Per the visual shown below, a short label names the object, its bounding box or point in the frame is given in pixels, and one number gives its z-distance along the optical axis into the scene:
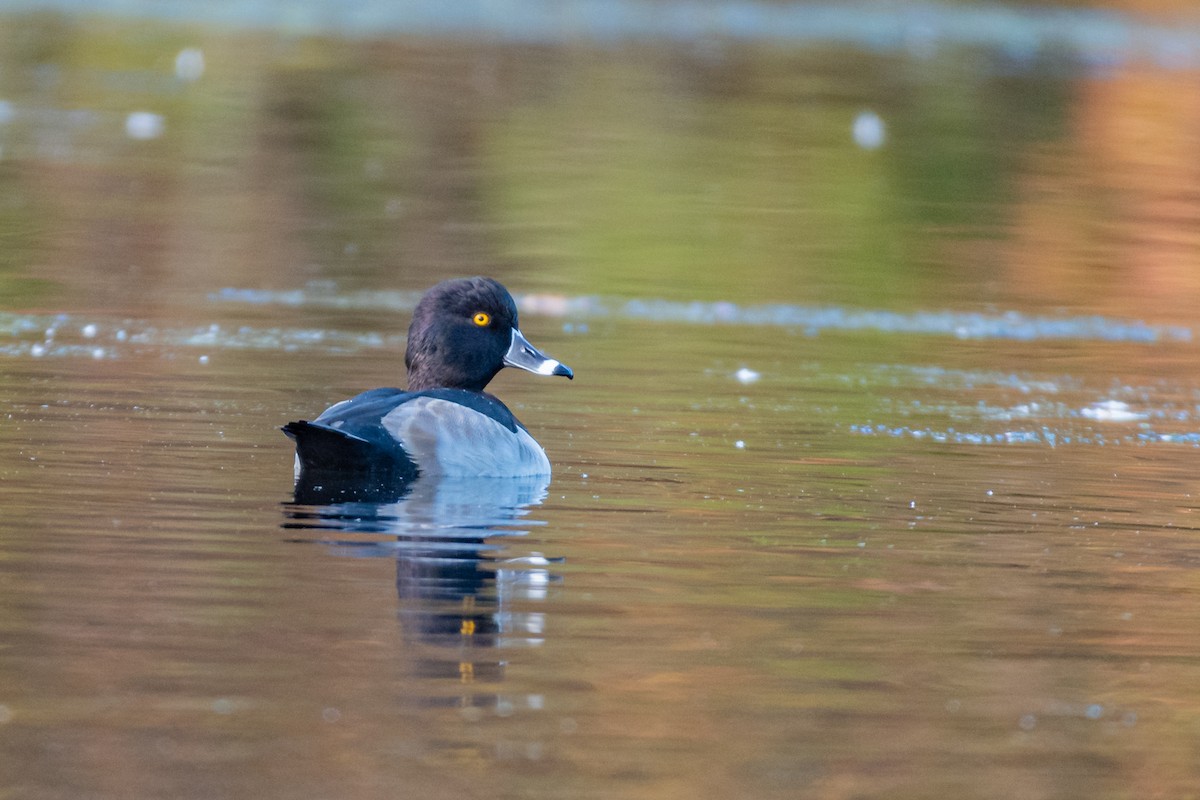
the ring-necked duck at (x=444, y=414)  16.33
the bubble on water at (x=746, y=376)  22.78
